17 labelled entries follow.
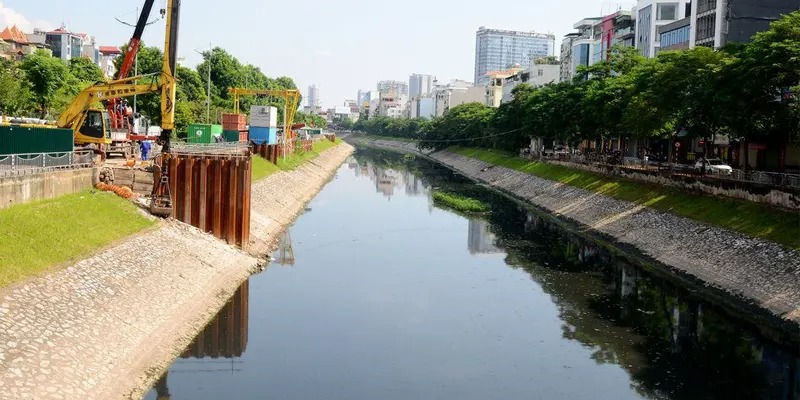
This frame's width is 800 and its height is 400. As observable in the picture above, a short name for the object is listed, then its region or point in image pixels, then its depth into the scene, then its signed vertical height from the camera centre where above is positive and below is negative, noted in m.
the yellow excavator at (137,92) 37.75 +0.51
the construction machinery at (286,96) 99.89 +3.78
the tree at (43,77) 76.25 +3.66
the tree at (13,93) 66.32 +1.86
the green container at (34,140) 32.34 -0.92
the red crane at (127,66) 48.16 +3.41
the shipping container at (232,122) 87.56 +0.23
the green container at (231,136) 86.75 -1.19
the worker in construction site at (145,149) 48.81 -1.62
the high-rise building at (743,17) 80.06 +12.12
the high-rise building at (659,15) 106.50 +16.00
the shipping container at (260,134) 86.06 -0.93
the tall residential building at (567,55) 152.12 +15.21
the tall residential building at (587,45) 136.25 +15.32
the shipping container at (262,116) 85.88 +0.94
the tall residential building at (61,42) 150.94 +13.60
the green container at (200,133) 76.88 -0.91
